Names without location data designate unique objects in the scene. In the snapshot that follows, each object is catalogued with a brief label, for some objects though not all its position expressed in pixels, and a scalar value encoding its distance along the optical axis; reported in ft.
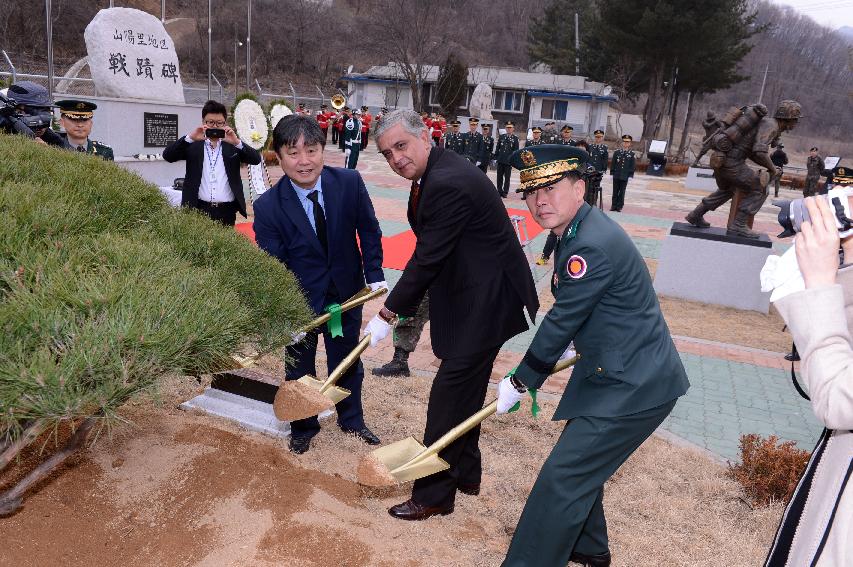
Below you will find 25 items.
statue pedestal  25.81
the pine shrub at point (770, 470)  11.60
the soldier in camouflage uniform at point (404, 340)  16.65
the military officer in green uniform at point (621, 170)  51.06
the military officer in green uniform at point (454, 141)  63.16
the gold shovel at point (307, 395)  10.21
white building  141.28
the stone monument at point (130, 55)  34.68
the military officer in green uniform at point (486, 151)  61.76
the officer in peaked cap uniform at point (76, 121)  16.58
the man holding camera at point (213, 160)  19.33
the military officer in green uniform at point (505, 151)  55.62
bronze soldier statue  25.46
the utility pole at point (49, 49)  38.83
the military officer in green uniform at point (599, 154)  55.88
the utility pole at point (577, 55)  143.33
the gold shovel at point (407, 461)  9.17
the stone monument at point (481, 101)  102.17
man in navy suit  11.37
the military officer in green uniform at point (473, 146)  62.16
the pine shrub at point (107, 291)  5.16
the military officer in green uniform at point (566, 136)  51.51
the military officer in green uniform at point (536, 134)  52.43
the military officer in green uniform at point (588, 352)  7.91
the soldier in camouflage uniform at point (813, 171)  65.67
